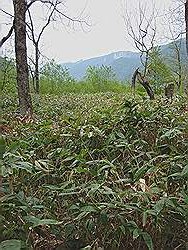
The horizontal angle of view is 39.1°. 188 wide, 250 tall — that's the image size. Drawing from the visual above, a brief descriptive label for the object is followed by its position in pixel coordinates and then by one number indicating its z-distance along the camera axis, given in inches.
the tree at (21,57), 117.0
